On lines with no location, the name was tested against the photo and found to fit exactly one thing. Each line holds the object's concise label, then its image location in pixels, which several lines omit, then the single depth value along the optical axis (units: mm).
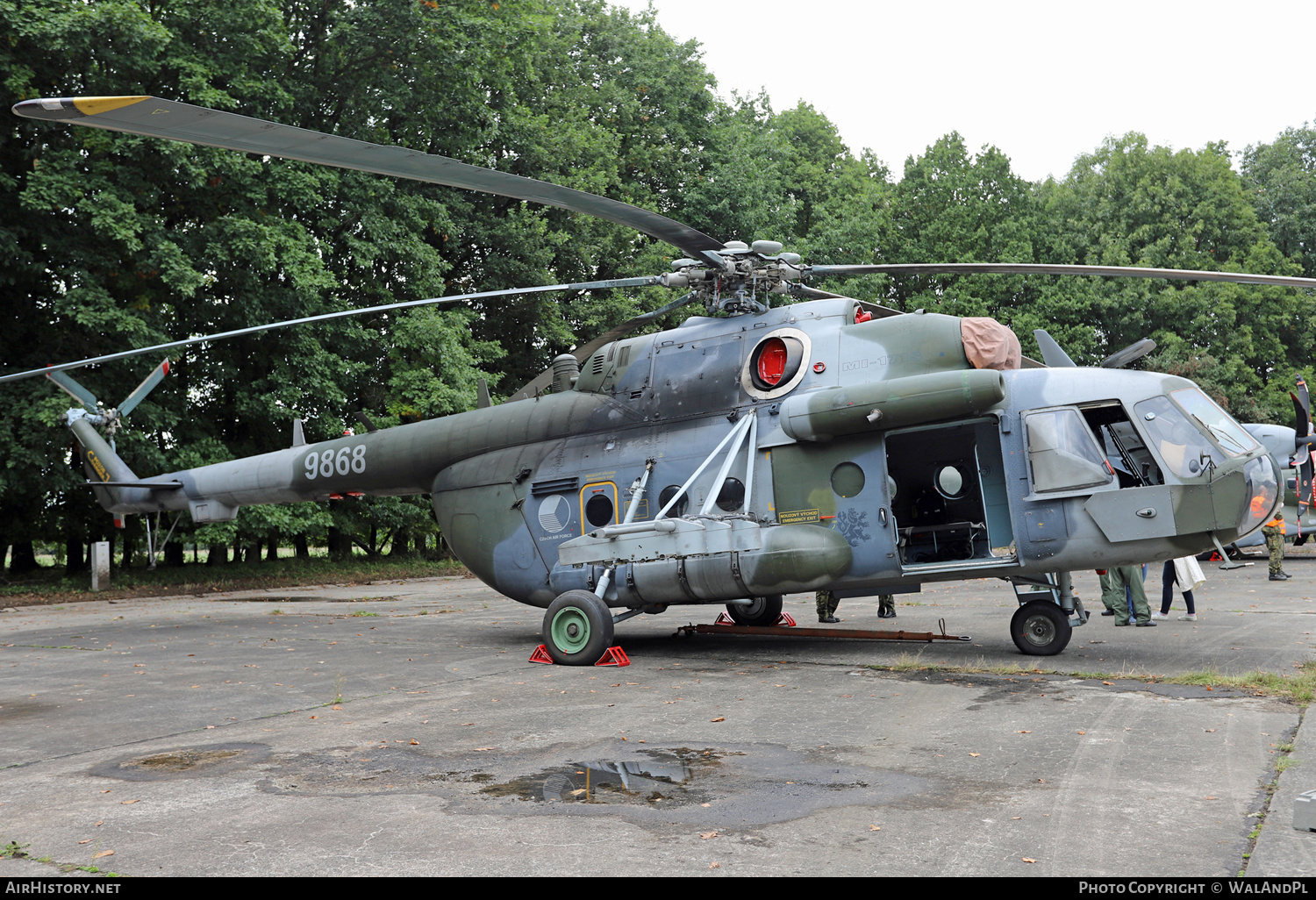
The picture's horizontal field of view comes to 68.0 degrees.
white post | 21828
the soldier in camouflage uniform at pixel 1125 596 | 12828
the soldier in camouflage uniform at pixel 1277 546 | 19484
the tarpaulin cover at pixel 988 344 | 9914
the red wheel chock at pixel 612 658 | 10211
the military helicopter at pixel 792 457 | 9055
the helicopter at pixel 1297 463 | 18703
